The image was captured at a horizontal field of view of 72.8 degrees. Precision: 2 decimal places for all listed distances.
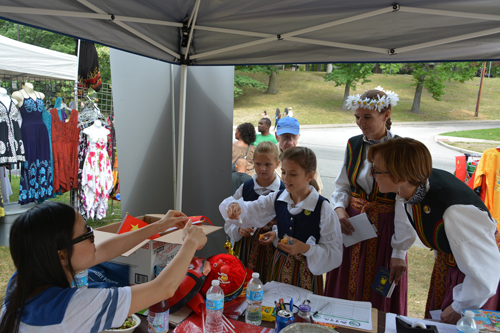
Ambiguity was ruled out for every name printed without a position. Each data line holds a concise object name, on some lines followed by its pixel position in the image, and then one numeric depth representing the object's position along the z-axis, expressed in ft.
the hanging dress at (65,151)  15.63
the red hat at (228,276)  5.12
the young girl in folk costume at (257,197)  7.83
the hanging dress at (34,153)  14.40
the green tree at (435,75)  60.70
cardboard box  5.29
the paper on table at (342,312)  4.80
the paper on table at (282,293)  5.42
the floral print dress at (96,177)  16.28
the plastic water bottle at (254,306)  4.77
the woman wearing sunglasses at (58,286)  3.31
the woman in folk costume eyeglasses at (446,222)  4.45
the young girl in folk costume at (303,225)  6.28
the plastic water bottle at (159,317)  4.37
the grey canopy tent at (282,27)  6.17
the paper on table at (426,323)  4.55
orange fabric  11.09
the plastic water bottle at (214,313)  4.41
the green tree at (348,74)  64.54
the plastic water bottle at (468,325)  4.03
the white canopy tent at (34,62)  14.40
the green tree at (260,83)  66.03
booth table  4.61
